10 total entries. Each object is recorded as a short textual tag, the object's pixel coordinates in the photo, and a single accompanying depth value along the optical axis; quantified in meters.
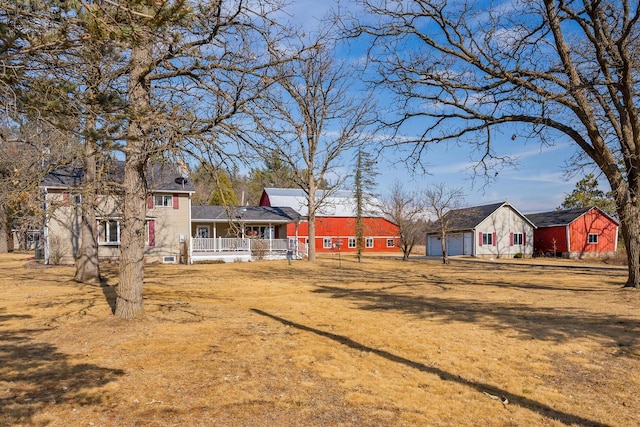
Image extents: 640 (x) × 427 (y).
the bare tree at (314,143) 28.94
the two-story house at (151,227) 23.70
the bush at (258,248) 30.94
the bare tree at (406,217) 34.59
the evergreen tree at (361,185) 36.22
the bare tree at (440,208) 30.34
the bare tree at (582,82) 11.73
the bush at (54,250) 23.66
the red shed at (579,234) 39.06
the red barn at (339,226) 46.75
